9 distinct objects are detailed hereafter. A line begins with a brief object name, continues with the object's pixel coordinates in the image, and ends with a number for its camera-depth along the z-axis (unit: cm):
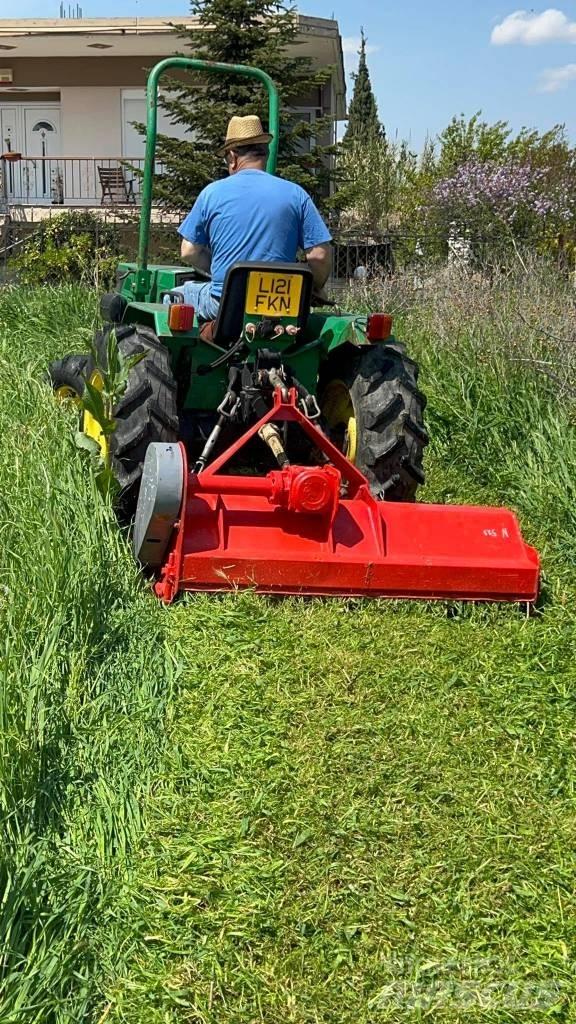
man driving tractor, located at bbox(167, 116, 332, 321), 424
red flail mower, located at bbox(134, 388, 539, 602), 364
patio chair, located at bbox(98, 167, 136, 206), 1916
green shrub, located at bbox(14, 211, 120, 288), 1318
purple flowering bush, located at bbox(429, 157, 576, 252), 1372
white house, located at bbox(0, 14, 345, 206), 1919
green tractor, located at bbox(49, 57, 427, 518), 404
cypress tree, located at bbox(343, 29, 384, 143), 4269
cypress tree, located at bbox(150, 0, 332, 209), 1245
